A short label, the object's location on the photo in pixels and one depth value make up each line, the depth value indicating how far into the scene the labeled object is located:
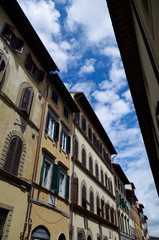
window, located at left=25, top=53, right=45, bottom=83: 10.77
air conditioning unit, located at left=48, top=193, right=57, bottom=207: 10.39
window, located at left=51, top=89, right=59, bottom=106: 13.33
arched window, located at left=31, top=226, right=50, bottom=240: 8.60
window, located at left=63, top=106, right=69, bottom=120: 14.84
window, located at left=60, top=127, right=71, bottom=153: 13.47
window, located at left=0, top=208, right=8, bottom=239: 7.06
